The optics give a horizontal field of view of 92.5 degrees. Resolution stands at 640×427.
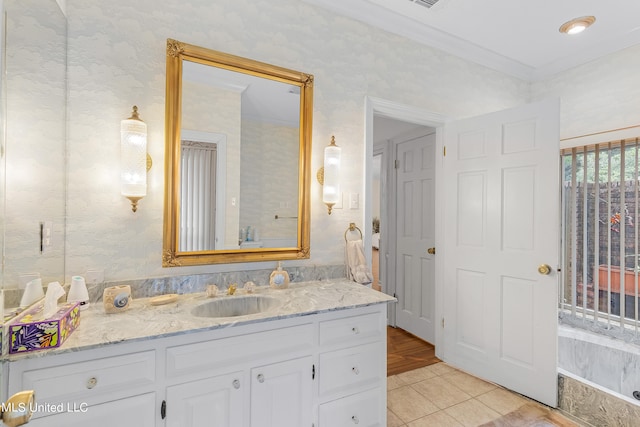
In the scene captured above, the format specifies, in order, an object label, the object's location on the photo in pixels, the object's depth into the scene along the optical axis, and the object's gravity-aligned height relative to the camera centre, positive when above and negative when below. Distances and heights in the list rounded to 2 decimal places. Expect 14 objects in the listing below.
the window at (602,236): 2.42 -0.16
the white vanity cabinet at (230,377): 1.06 -0.68
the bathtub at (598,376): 1.84 -1.11
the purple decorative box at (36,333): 0.99 -0.41
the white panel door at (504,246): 2.13 -0.23
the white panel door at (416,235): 3.09 -0.21
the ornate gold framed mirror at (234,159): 1.68 +0.33
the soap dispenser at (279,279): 1.84 -0.40
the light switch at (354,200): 2.23 +0.10
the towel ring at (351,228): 2.20 -0.10
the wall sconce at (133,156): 1.53 +0.28
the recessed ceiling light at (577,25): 2.29 +1.48
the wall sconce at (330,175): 2.07 +0.27
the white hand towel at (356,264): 2.11 -0.34
